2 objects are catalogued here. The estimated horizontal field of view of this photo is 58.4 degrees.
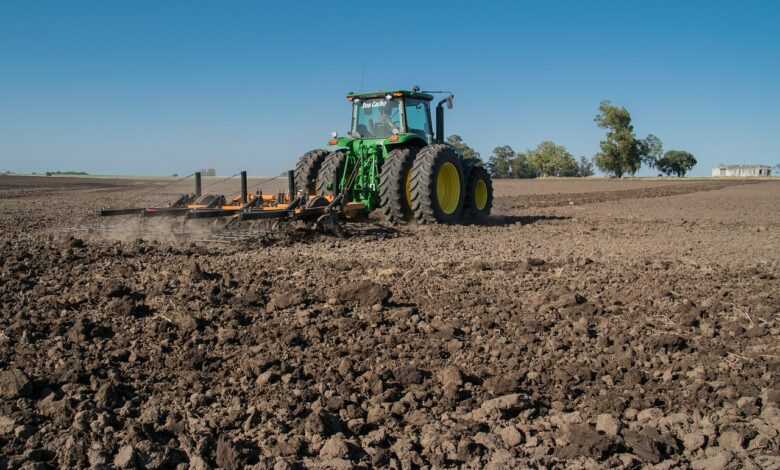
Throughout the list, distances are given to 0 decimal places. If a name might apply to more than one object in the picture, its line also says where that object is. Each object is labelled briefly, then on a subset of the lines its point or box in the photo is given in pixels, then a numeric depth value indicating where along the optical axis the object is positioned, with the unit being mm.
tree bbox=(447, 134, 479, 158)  31938
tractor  10594
